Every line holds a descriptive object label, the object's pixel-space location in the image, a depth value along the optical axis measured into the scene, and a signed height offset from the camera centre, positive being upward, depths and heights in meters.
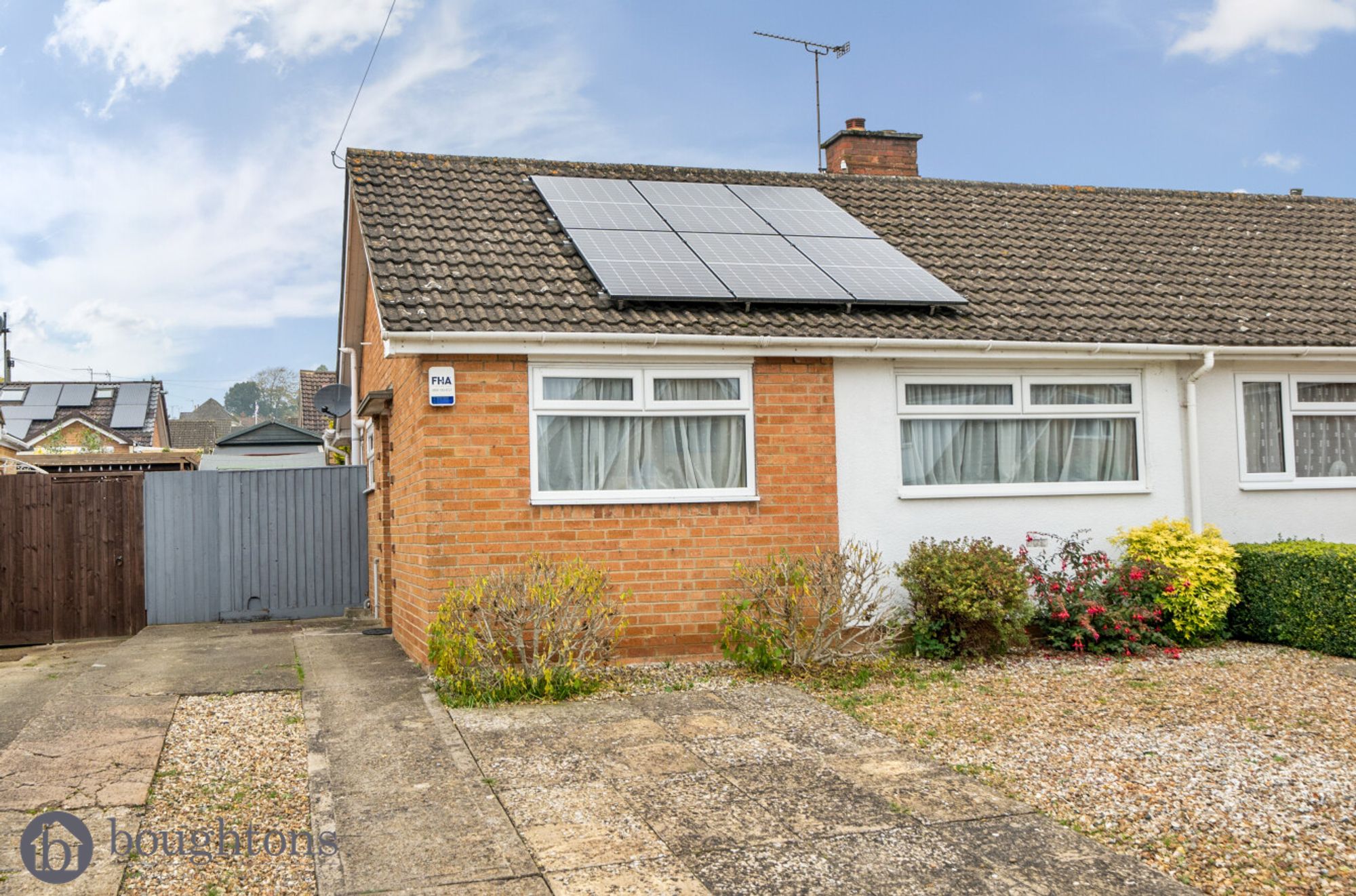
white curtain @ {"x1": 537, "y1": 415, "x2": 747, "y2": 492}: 8.91 +0.18
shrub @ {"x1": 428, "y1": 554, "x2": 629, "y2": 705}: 7.62 -1.16
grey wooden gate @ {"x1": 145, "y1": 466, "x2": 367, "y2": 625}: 13.04 -0.73
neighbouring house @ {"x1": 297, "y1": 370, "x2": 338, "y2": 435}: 33.66 +2.89
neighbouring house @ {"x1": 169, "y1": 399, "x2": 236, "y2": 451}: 58.16 +3.13
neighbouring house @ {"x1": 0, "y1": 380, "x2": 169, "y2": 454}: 39.22 +2.89
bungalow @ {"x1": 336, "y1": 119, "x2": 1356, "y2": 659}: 8.74 +0.80
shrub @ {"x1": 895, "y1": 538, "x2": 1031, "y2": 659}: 8.76 -1.10
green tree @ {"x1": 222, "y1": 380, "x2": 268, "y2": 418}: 99.25 +8.33
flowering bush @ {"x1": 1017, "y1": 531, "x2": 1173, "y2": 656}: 9.35 -1.25
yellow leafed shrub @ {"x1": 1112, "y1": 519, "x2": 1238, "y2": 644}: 9.61 -1.05
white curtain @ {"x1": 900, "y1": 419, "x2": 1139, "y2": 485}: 9.93 +0.11
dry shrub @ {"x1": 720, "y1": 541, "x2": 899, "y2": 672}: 8.47 -1.16
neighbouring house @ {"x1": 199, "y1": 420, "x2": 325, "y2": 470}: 24.67 +1.02
